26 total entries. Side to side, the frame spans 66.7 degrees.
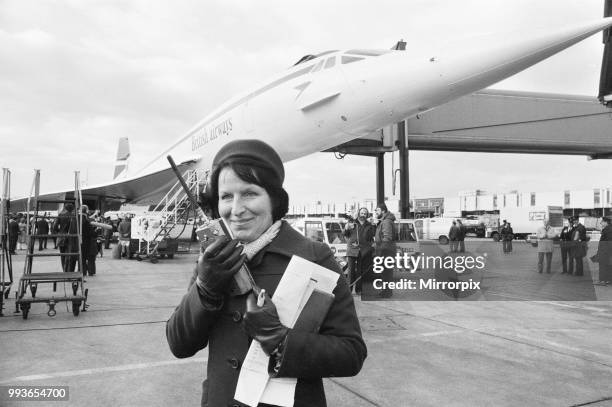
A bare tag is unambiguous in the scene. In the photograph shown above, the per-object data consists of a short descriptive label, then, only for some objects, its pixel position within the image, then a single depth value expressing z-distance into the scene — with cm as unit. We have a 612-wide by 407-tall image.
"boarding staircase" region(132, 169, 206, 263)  1373
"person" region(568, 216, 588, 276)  1083
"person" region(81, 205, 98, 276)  1088
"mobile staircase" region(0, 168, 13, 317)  687
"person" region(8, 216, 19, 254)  1764
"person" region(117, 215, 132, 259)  1681
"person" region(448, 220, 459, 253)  1795
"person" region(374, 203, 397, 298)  911
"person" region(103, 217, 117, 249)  2367
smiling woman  142
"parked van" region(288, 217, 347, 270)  1161
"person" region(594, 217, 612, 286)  1143
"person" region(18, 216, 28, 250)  2447
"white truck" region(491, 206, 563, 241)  3634
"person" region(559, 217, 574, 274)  1073
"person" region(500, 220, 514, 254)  2158
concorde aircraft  599
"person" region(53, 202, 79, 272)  875
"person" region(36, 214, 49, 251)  2000
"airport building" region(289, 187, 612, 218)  5575
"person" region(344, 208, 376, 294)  938
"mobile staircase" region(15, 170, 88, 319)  652
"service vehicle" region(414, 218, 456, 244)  3232
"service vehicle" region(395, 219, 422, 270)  1436
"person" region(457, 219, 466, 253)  1766
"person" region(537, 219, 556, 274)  1168
